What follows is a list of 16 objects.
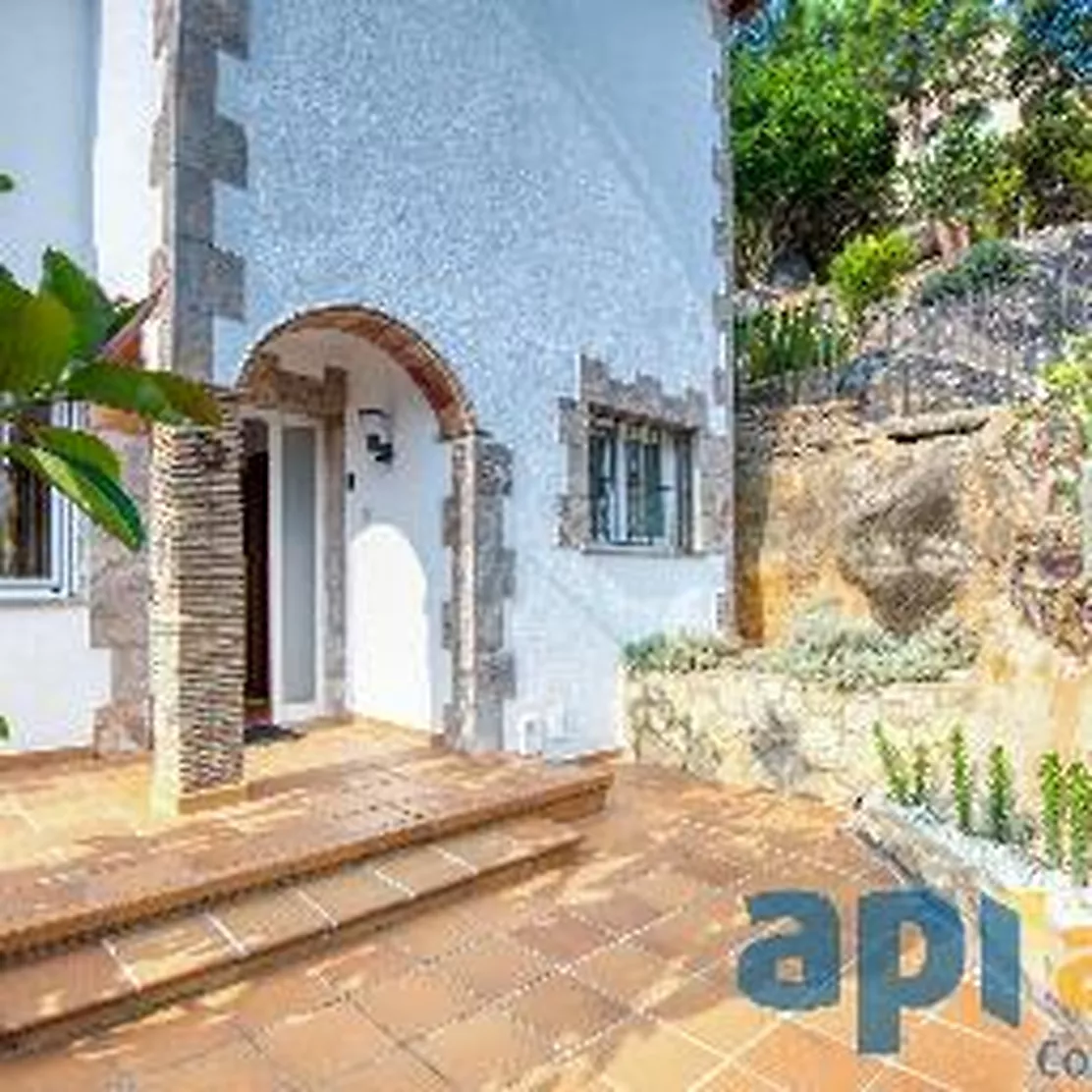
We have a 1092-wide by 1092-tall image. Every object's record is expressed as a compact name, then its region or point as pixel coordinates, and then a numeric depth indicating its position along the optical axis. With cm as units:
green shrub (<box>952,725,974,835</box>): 462
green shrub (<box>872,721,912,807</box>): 508
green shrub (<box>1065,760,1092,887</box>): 382
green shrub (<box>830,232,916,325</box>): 1223
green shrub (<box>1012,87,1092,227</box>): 1644
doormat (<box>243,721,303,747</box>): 688
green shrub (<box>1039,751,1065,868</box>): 396
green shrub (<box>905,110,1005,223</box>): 1636
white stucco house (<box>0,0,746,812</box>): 527
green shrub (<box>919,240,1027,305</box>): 1380
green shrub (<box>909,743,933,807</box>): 502
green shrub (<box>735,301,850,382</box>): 995
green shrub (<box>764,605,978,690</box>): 639
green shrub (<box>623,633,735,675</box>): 768
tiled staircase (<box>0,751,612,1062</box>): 350
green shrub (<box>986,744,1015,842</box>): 450
